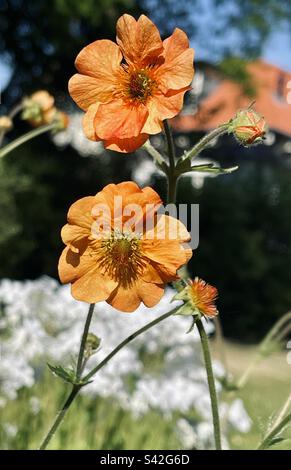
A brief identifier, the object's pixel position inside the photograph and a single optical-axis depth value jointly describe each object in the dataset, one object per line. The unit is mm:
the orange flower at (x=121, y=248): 288
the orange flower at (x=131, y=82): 286
